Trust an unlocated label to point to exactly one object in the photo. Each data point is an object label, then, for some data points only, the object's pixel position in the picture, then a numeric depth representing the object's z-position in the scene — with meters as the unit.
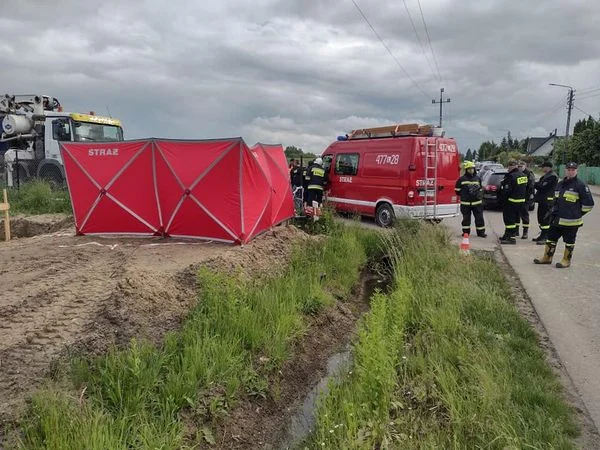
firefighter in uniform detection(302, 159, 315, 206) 14.03
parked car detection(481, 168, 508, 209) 16.77
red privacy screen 7.94
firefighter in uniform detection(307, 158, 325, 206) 12.96
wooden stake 9.96
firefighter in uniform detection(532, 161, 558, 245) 10.27
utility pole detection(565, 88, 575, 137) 42.71
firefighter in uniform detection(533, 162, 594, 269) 7.70
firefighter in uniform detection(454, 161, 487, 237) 10.32
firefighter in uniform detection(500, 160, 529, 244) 10.06
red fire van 11.18
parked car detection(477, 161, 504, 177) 22.28
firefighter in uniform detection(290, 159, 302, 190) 15.24
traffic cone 8.02
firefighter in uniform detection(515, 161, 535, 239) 10.57
